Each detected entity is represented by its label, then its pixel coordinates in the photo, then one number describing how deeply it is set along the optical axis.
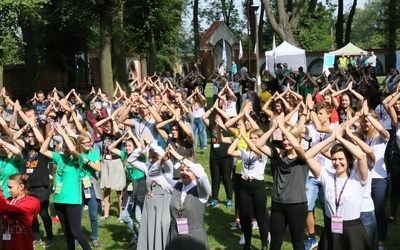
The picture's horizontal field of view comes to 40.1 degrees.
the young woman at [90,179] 7.04
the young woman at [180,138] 6.77
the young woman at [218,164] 8.91
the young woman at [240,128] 7.14
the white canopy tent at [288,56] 27.00
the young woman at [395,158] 7.36
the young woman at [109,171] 8.66
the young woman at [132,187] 7.36
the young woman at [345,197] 5.00
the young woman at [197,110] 13.09
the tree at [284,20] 25.36
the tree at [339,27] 36.26
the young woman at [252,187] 6.84
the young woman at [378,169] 6.48
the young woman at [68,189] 6.66
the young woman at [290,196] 5.89
